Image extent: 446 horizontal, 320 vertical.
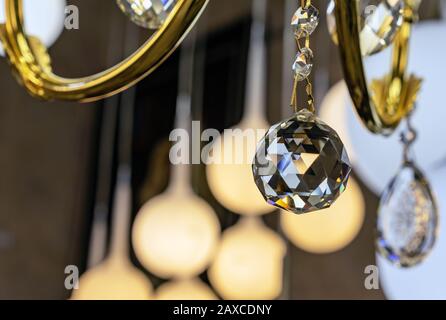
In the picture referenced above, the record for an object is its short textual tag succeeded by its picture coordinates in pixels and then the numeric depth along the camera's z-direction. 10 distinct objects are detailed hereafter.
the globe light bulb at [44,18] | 0.68
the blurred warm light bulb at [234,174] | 1.71
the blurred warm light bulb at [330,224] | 1.79
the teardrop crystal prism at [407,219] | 0.83
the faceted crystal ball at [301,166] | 0.46
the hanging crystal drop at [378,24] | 0.62
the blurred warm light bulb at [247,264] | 1.84
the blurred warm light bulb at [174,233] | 1.73
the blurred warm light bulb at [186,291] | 1.98
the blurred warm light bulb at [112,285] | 1.87
